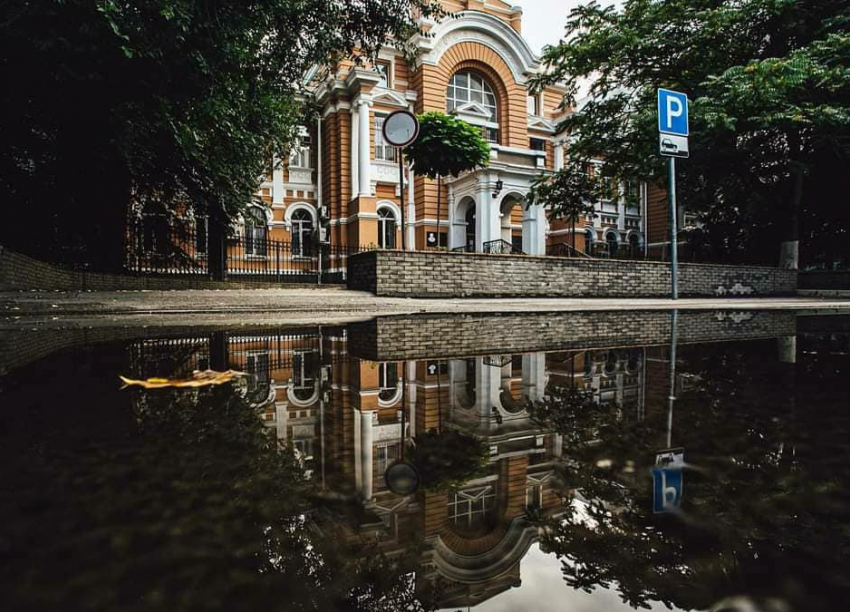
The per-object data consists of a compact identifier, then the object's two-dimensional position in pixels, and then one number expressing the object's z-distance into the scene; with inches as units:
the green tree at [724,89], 482.0
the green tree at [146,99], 203.3
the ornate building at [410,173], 821.2
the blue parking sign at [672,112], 355.6
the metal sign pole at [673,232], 369.7
